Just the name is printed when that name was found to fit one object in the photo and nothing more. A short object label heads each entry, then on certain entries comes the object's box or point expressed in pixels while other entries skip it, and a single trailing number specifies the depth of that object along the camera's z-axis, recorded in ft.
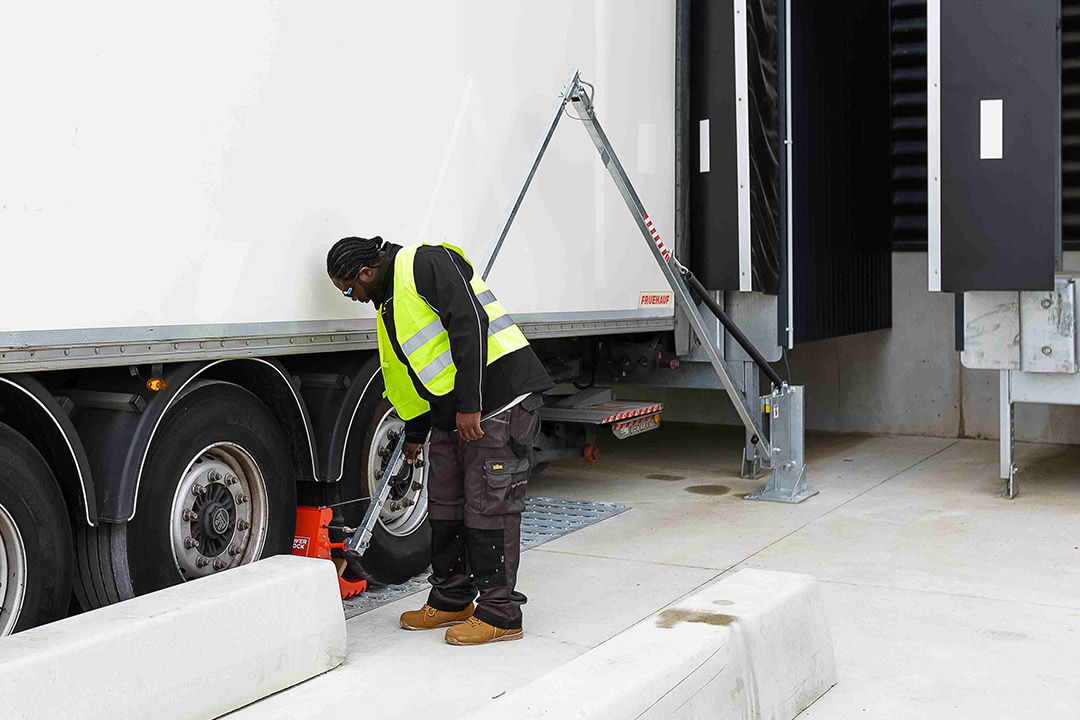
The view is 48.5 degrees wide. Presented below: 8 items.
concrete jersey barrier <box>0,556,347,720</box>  10.61
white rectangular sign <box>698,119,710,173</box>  25.93
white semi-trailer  12.23
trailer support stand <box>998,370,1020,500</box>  24.54
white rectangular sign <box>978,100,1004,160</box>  23.71
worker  14.64
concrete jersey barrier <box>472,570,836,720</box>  9.75
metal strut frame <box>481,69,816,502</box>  19.08
